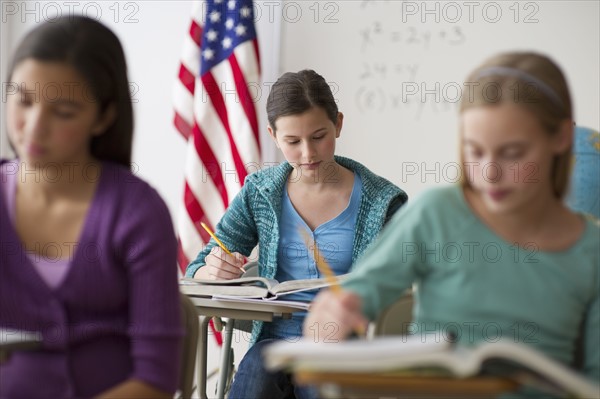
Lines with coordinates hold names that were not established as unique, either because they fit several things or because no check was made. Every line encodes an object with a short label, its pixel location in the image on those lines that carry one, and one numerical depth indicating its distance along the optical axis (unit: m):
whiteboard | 7.92
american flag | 8.10
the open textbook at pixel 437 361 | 2.10
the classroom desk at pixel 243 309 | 4.41
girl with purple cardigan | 2.67
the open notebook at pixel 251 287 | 4.57
